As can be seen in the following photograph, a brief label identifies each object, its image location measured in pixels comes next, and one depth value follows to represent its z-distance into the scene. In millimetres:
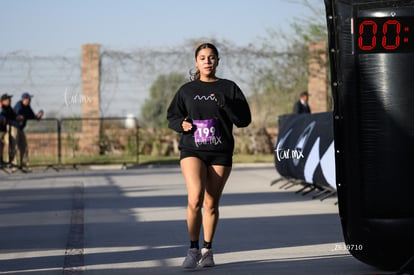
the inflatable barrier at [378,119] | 7684
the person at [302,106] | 24653
